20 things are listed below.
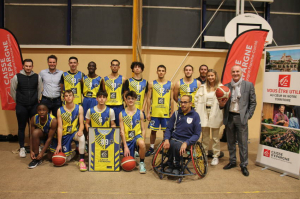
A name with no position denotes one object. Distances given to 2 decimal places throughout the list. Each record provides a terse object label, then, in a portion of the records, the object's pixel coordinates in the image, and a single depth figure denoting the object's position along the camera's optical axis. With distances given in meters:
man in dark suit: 3.96
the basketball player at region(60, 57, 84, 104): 4.84
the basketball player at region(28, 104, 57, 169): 4.17
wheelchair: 3.60
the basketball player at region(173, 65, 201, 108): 4.84
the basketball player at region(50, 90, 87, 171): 4.22
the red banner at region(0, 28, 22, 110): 5.50
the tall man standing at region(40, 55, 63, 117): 4.79
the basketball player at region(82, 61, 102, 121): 4.82
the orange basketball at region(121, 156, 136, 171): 3.89
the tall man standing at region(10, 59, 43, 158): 4.66
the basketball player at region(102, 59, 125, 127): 4.80
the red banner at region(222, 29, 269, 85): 5.42
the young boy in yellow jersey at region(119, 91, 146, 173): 4.03
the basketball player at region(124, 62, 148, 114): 4.79
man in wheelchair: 3.64
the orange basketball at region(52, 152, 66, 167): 4.03
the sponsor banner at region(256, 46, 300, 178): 3.97
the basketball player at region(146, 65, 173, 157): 4.83
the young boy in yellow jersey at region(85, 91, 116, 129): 4.30
